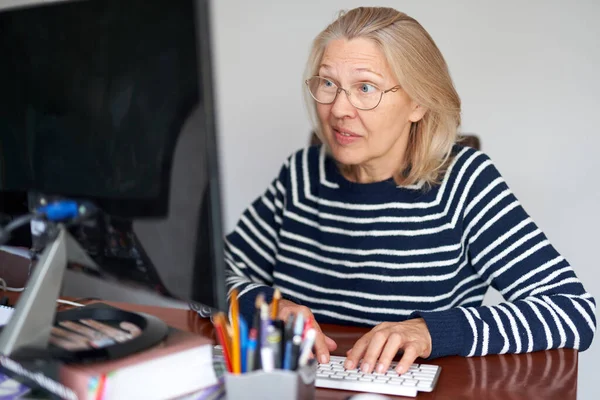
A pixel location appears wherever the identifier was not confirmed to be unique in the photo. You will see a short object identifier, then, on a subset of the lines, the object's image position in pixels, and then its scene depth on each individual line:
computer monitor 0.71
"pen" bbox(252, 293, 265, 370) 0.77
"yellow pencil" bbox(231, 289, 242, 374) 0.78
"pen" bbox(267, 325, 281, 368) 0.76
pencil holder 0.74
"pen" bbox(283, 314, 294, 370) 0.76
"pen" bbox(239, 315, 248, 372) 0.78
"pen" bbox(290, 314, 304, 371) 0.76
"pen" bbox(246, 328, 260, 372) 0.76
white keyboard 0.91
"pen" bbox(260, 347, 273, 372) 0.75
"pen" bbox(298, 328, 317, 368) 0.76
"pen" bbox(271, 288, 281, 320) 0.86
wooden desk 0.93
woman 1.34
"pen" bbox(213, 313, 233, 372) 0.79
